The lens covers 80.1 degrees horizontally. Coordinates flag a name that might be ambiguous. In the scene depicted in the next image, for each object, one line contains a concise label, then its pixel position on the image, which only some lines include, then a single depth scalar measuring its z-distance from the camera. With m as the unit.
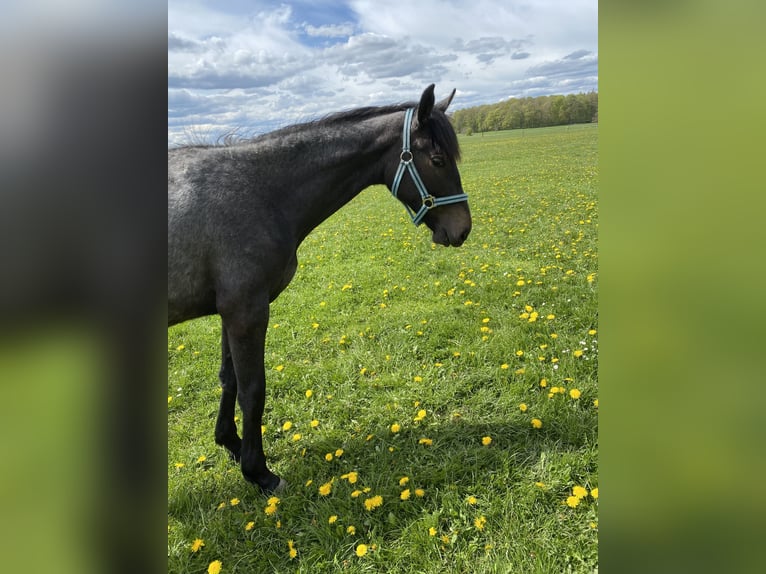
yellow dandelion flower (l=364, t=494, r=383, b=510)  2.68
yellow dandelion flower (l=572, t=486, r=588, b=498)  2.55
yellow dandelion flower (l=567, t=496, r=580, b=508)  2.50
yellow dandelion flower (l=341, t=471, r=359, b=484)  2.93
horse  2.69
